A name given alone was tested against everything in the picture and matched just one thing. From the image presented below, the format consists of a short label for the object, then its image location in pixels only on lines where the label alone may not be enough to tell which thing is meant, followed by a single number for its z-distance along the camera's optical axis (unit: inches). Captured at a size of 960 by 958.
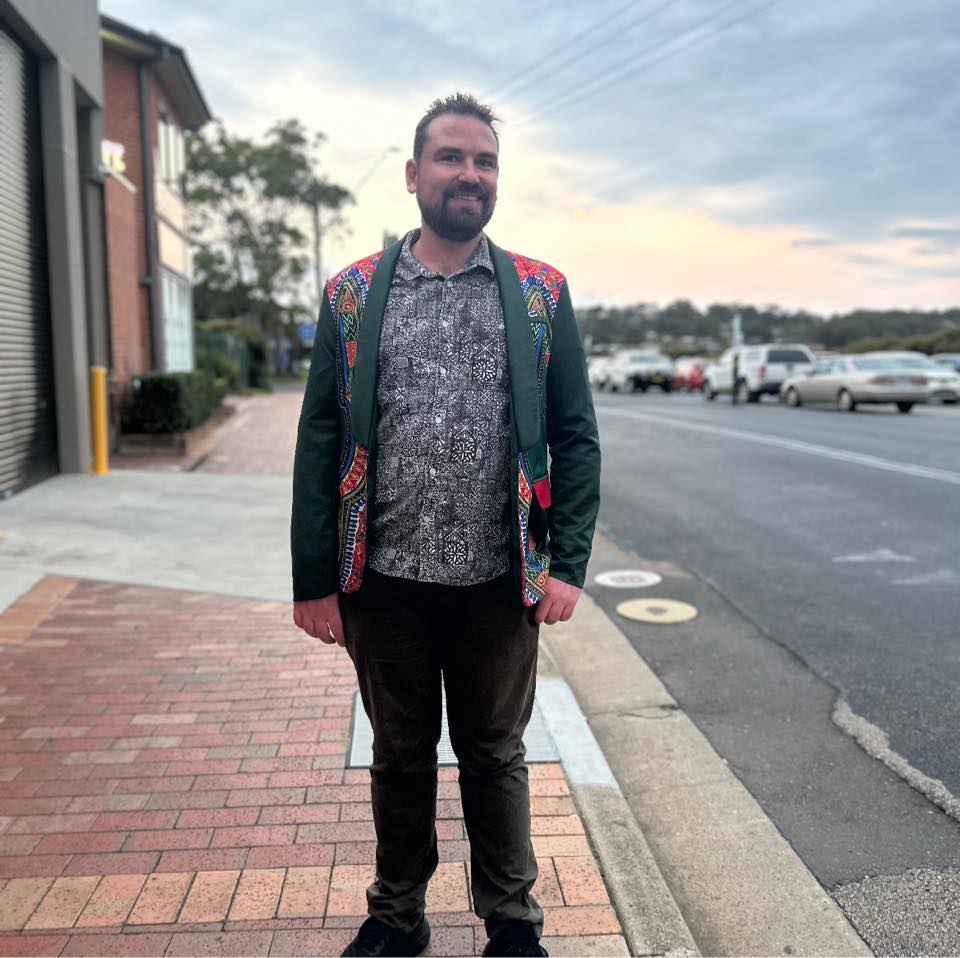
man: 97.7
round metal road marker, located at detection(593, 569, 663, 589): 278.7
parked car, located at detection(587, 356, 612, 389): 1596.9
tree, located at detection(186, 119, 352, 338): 1947.6
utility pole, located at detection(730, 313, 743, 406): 1155.9
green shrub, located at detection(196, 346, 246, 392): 1040.8
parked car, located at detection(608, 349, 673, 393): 1507.1
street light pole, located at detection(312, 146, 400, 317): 1601.1
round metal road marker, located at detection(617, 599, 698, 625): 243.6
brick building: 578.2
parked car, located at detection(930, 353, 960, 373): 1341.8
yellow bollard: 451.2
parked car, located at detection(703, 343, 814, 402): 1141.1
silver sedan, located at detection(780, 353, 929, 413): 910.4
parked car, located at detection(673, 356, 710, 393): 1610.5
